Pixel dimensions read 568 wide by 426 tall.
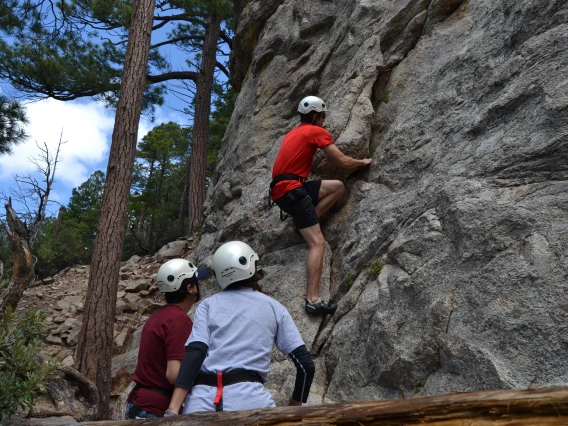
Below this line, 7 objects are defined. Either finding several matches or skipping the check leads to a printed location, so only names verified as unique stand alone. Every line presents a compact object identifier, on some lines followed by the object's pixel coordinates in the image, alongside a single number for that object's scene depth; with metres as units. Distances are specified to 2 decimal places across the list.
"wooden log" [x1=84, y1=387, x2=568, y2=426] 2.35
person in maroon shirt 3.67
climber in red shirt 6.61
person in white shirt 3.20
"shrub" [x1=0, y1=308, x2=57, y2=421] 3.74
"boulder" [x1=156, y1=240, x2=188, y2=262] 13.62
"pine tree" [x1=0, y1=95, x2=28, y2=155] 14.51
